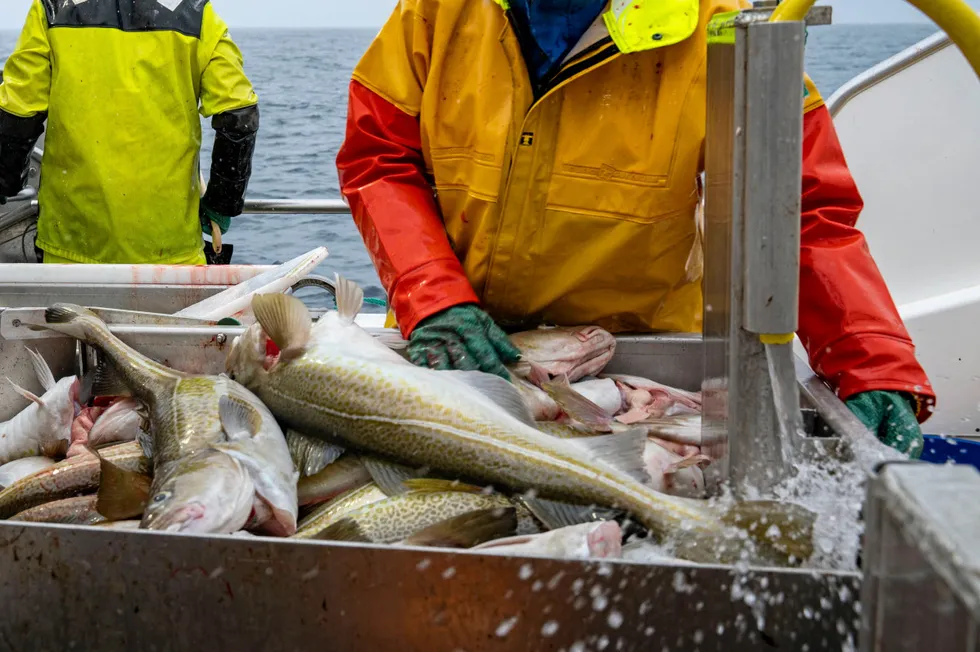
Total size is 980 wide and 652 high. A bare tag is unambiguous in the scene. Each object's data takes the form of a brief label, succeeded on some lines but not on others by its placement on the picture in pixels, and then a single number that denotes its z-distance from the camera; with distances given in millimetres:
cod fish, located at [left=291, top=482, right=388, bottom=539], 1879
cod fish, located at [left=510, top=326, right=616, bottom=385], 2539
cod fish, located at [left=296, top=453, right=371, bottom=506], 1998
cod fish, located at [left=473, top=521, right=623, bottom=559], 1614
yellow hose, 1336
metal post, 1413
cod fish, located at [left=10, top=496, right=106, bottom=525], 1969
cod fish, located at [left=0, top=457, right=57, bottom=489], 2309
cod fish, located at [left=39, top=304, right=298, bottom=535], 1762
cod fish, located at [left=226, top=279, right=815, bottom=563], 1632
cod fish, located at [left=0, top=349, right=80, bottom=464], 2426
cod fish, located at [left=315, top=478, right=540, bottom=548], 1731
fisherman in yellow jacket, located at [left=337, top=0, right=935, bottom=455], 2375
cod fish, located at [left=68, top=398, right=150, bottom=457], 2414
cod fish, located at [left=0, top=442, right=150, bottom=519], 2102
